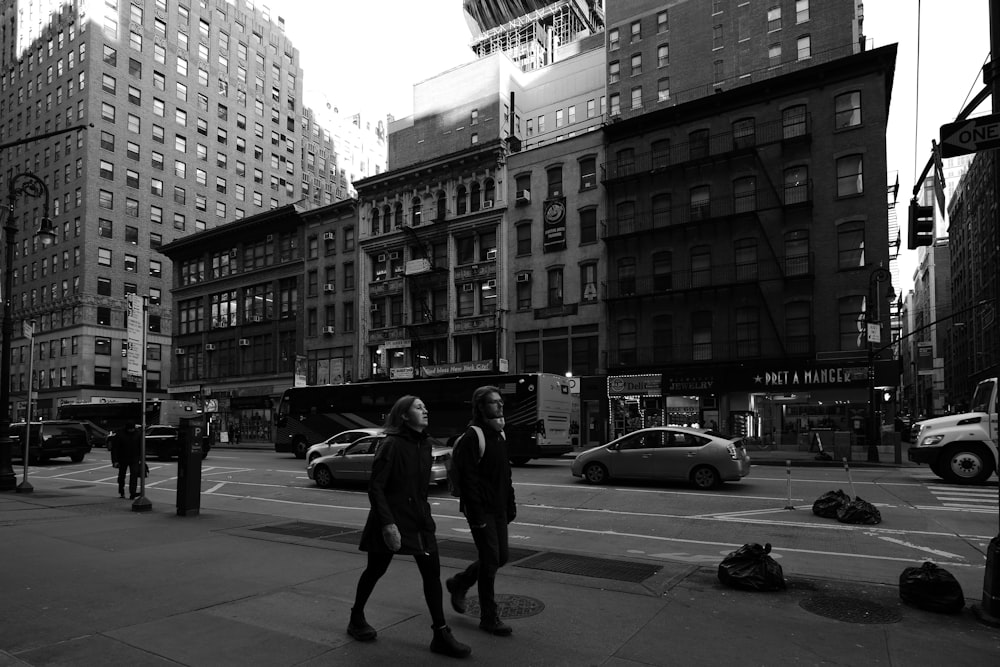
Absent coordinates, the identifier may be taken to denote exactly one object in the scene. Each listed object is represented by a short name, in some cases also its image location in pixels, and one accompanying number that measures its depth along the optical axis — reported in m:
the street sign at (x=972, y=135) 5.94
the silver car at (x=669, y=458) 15.87
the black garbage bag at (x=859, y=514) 11.23
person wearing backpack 5.36
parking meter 12.18
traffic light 10.31
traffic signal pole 5.61
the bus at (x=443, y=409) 24.75
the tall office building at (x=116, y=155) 68.69
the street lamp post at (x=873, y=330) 25.20
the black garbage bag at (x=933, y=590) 5.88
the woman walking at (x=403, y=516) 4.80
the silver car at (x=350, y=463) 17.34
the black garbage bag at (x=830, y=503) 11.77
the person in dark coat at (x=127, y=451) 15.41
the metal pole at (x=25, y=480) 16.36
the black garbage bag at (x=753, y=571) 6.66
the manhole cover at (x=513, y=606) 5.93
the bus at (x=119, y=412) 49.44
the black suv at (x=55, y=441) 27.77
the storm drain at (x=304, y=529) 10.28
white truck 16.09
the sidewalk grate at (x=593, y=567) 7.41
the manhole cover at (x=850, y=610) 5.78
